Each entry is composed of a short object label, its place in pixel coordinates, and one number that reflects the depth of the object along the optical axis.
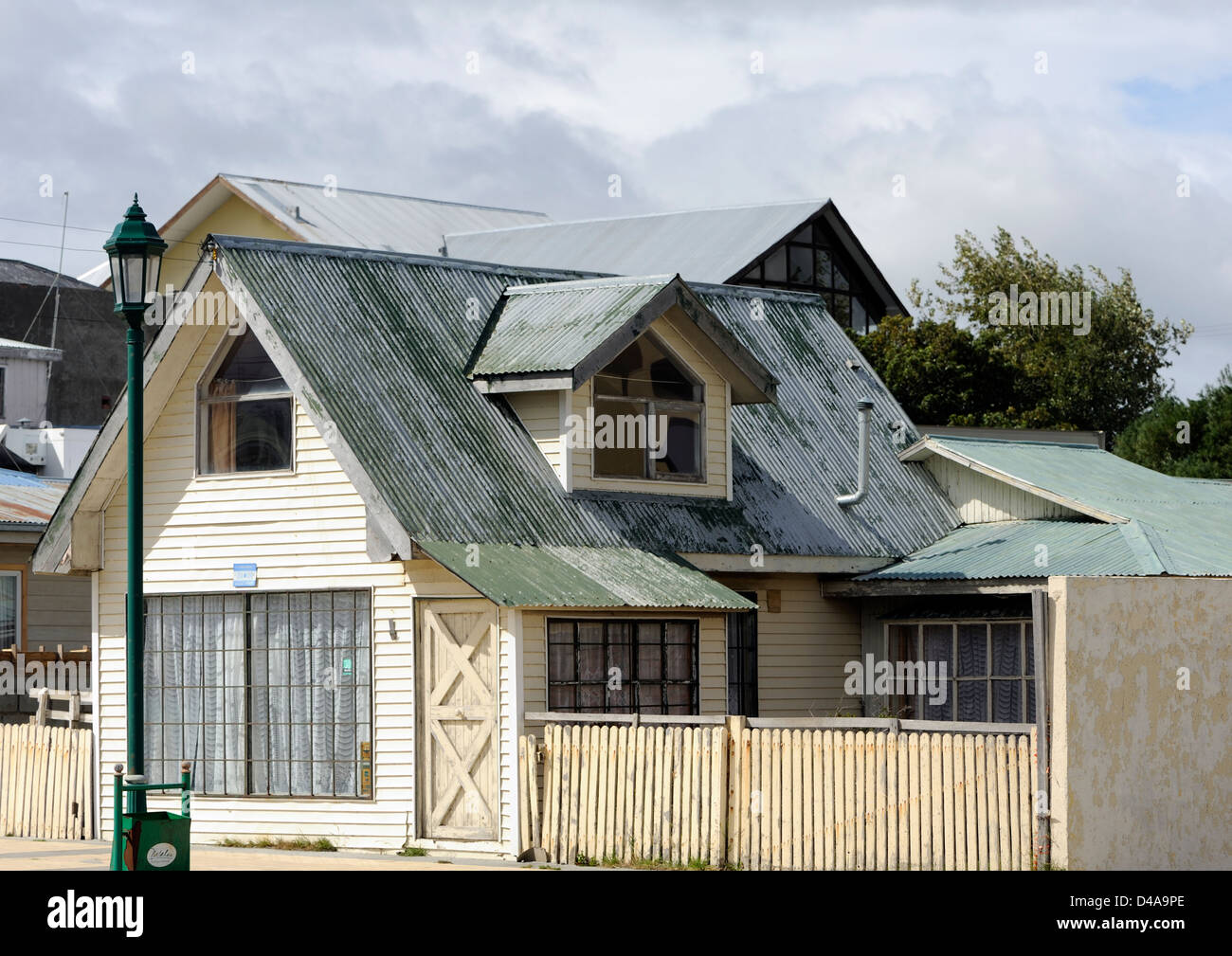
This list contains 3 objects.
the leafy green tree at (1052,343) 52.19
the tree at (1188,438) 48.47
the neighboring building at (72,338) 48.28
